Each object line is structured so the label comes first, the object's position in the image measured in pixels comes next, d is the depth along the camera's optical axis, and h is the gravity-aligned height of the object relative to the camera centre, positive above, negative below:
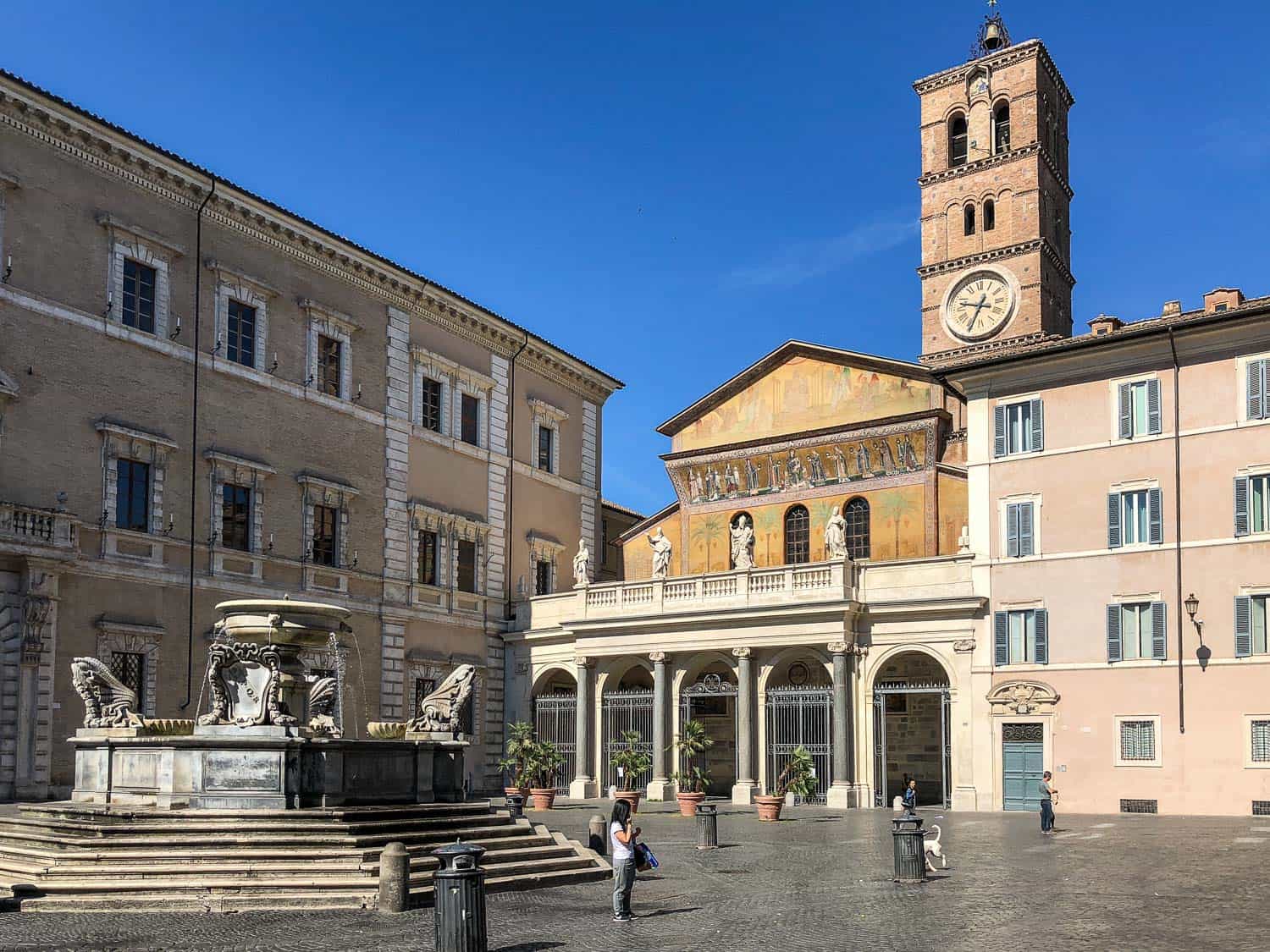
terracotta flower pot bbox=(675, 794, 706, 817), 31.97 -4.15
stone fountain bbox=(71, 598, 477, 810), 17.14 -1.55
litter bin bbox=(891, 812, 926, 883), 17.64 -2.90
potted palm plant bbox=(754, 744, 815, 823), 33.38 -3.68
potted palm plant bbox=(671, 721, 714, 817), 32.19 -3.74
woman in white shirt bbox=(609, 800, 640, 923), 14.55 -2.54
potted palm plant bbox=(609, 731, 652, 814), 34.81 -3.51
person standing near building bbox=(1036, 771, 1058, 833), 26.25 -3.45
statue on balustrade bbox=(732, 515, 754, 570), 37.62 +2.13
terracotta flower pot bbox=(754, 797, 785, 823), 30.33 -4.02
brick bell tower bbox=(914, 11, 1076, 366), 56.78 +17.68
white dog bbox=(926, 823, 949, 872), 18.59 -3.02
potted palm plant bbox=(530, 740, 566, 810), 35.88 -3.63
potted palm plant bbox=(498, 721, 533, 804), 34.84 -3.59
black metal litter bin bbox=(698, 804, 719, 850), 22.98 -3.39
